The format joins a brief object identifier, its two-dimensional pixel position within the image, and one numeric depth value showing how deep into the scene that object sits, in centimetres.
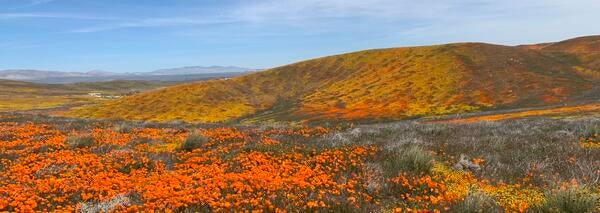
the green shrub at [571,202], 691
